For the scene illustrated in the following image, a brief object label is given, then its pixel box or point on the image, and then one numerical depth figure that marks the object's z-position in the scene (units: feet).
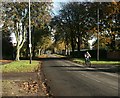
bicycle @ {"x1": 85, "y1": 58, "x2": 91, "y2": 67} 79.93
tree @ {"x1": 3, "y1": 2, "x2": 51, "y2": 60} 101.22
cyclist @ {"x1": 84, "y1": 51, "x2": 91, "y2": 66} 79.84
